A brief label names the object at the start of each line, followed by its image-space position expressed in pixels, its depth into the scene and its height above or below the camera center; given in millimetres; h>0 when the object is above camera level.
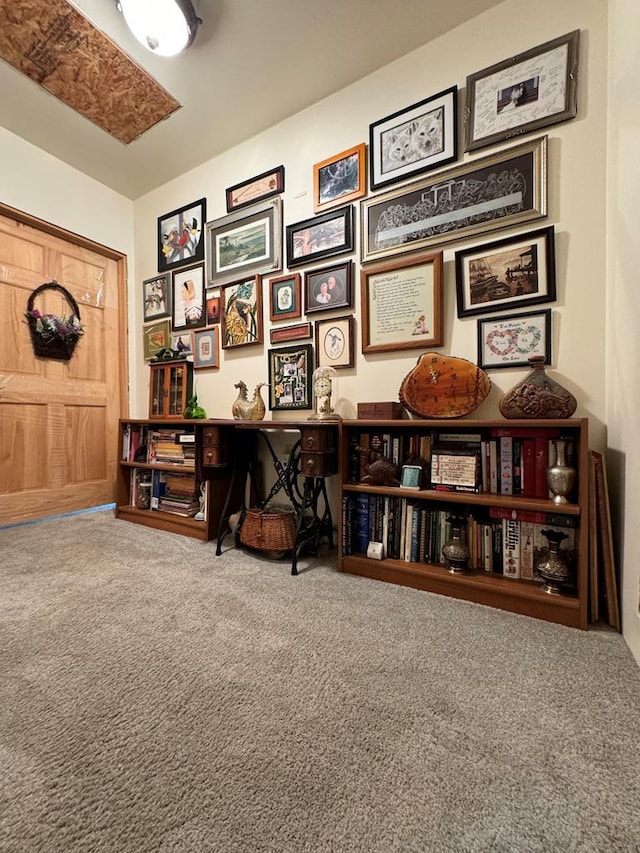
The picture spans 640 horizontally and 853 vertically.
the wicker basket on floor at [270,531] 1771 -578
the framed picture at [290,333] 2197 +613
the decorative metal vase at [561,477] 1256 -208
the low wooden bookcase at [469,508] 1230 -380
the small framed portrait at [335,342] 2041 +517
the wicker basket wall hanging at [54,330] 2473 +725
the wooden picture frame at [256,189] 2289 +1686
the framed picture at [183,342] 2721 +679
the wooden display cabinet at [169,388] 2570 +282
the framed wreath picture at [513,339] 1564 +414
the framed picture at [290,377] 2203 +319
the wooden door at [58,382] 2381 +335
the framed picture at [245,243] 2299 +1316
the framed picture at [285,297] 2219 +863
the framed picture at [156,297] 2824 +1103
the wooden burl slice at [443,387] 1570 +176
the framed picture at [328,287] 2045 +866
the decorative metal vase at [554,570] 1238 -555
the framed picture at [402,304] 1801 +680
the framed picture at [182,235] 2637 +1555
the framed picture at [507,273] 1544 +735
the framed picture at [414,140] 1761 +1576
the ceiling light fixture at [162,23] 1586 +1982
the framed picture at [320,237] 2047 +1200
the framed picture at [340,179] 1996 +1523
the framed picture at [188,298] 2641 +1024
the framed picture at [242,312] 2369 +818
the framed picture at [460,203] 1574 +1156
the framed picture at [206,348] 2568 +595
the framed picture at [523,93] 1498 +1582
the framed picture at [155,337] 2840 +756
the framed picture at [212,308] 2559 +895
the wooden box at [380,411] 1678 +64
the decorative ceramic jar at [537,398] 1337 +103
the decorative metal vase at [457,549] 1428 -547
